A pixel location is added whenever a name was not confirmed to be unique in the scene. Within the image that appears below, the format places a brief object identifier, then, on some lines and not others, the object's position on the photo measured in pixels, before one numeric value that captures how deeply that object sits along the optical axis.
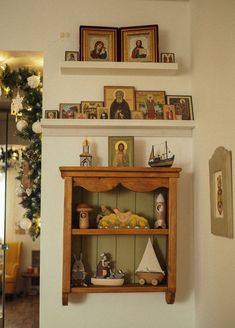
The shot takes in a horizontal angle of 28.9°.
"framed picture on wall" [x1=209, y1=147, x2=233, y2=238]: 2.21
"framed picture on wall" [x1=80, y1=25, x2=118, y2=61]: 2.95
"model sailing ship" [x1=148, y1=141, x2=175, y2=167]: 2.72
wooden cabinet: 2.67
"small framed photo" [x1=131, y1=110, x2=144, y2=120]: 2.93
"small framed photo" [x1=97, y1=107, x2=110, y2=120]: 2.92
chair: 6.59
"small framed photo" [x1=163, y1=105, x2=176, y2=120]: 2.95
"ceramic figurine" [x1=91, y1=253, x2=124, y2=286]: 2.70
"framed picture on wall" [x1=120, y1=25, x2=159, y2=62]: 2.97
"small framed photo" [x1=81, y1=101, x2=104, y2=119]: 2.93
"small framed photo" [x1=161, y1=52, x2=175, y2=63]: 2.98
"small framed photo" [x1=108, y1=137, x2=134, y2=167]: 2.83
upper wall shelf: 2.86
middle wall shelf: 2.85
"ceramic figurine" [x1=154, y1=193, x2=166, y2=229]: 2.76
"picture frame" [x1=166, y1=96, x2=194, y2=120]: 2.96
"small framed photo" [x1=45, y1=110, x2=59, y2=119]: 2.93
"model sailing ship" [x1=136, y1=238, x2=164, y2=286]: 2.72
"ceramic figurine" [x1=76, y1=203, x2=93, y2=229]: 2.73
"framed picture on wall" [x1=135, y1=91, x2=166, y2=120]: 2.96
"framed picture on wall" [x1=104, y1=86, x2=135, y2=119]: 2.94
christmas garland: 3.21
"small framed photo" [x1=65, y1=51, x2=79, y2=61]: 2.94
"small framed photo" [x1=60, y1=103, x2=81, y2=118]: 2.93
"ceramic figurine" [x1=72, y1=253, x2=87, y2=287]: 2.73
